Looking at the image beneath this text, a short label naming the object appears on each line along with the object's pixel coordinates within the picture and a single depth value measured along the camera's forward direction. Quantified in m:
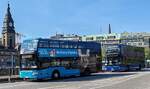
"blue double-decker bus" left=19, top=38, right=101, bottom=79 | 30.59
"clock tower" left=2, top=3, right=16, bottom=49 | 110.69
